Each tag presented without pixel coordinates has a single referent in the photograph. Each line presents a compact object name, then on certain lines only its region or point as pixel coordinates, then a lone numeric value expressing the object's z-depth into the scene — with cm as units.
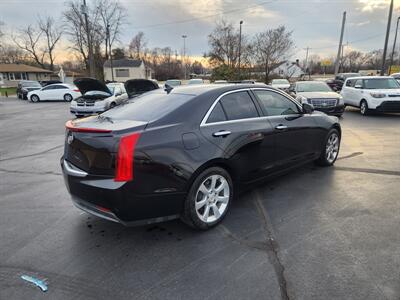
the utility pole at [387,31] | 2033
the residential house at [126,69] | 6625
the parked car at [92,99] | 1237
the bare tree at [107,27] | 4834
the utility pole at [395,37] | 3610
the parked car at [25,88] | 2903
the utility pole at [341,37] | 2942
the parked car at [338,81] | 2480
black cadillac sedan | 277
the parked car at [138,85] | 886
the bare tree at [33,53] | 6885
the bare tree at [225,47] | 3609
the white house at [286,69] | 3573
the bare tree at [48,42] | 6790
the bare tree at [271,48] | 3180
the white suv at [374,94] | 1201
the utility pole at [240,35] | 3456
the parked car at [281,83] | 2108
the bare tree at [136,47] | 8228
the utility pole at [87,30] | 2102
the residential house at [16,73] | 5816
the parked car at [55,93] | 2536
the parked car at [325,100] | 1138
